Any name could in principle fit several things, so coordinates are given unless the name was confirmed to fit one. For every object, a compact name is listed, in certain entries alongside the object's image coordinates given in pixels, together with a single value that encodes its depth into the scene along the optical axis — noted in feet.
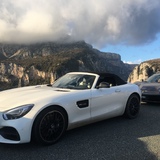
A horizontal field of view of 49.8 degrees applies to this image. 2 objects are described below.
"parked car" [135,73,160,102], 19.25
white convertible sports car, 9.03
